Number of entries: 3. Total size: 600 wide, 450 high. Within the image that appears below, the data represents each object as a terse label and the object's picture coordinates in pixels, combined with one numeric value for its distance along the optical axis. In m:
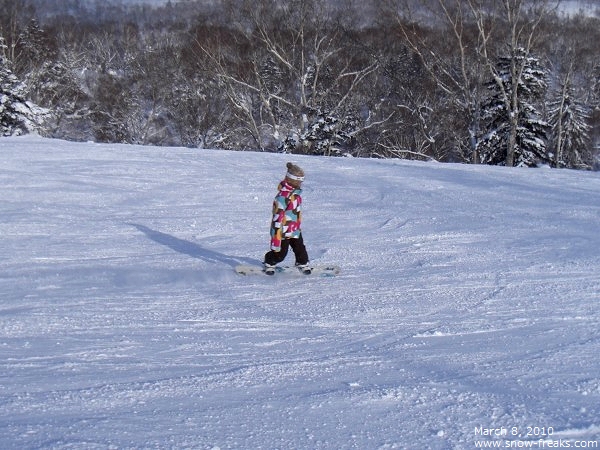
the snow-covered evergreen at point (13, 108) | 29.25
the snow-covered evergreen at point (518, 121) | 26.41
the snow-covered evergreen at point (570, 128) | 38.96
